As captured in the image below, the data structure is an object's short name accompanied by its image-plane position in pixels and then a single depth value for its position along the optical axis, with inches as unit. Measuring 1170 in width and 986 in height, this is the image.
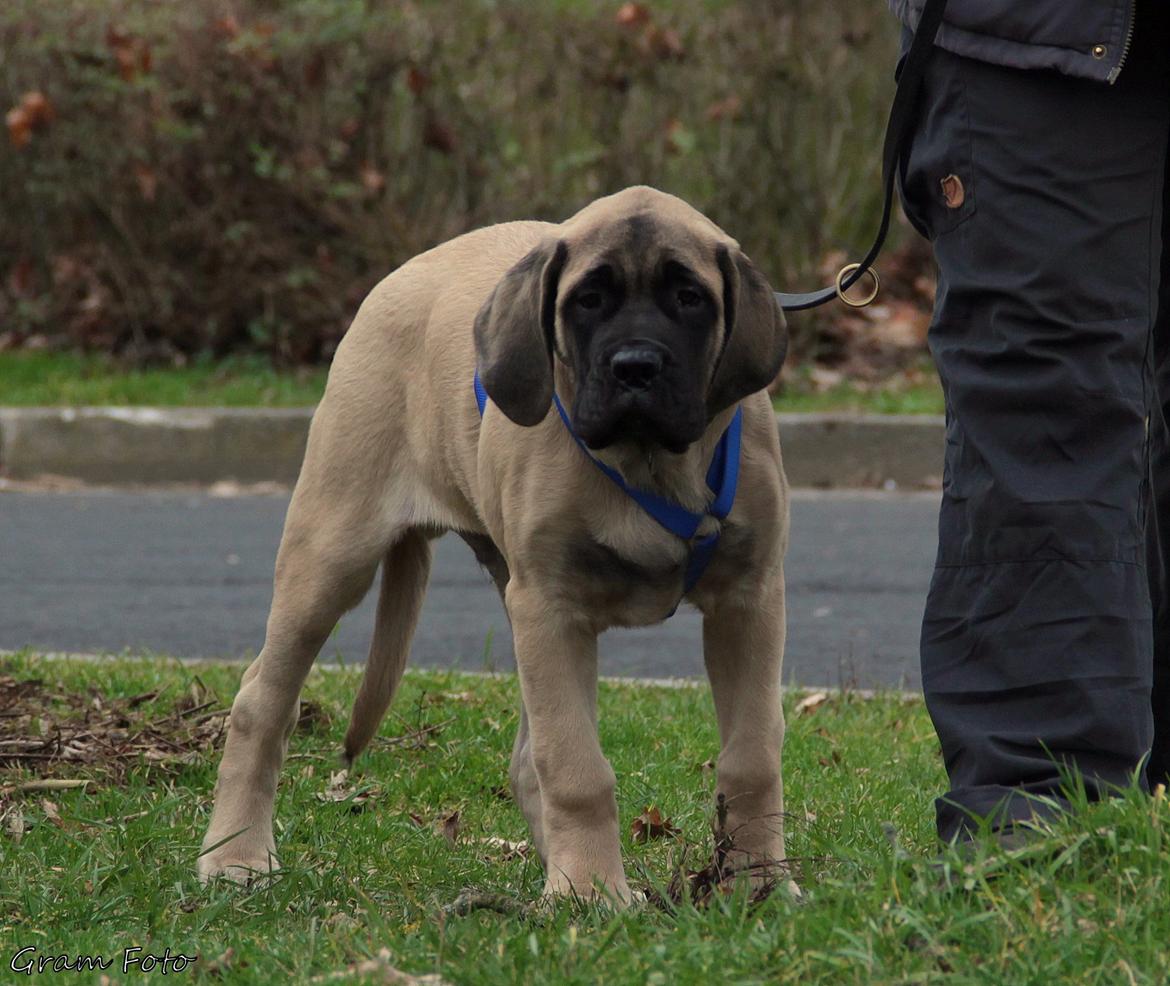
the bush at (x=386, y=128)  820.6
